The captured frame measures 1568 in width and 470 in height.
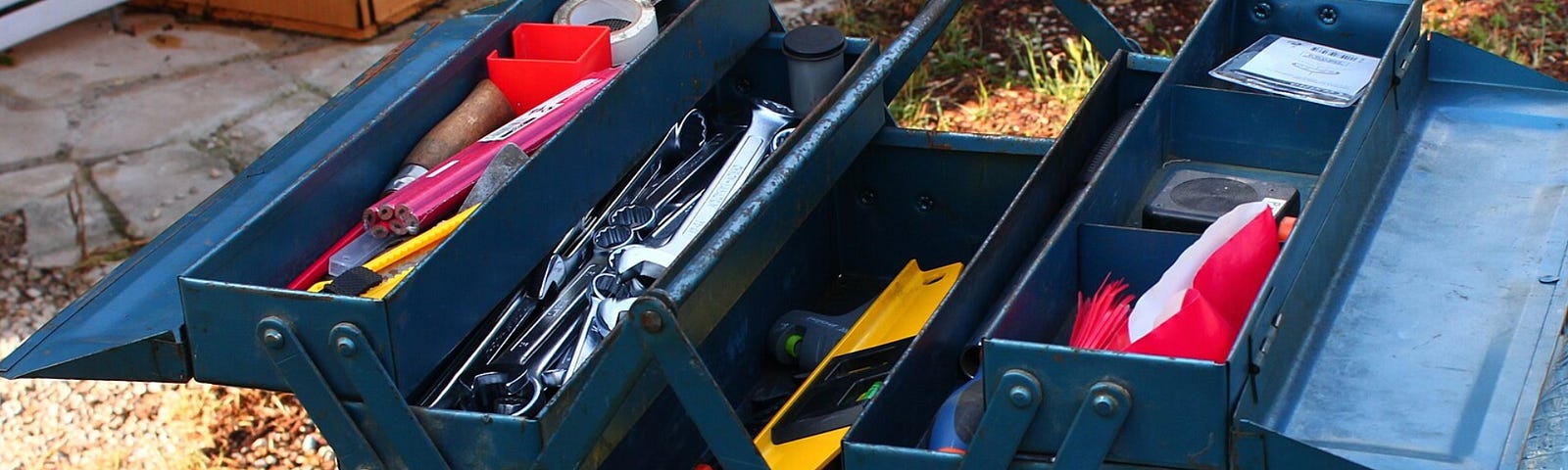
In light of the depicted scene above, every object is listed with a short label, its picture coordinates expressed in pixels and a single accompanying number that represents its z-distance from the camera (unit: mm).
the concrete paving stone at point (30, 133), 4836
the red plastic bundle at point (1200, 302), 2000
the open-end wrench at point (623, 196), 2600
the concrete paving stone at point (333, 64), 5184
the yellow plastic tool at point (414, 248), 2418
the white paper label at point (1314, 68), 2705
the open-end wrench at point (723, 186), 2658
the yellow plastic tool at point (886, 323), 2391
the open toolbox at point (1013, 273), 1946
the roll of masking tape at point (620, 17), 3059
